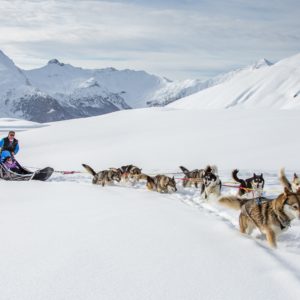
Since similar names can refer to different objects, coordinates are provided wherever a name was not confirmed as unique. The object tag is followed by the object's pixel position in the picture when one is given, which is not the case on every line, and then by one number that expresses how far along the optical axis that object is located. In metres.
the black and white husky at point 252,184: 9.14
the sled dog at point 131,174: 12.22
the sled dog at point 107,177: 12.19
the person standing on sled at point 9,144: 13.16
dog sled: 12.62
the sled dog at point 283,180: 5.10
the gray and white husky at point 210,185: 9.08
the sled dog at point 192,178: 11.00
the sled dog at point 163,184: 10.55
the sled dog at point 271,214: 4.91
